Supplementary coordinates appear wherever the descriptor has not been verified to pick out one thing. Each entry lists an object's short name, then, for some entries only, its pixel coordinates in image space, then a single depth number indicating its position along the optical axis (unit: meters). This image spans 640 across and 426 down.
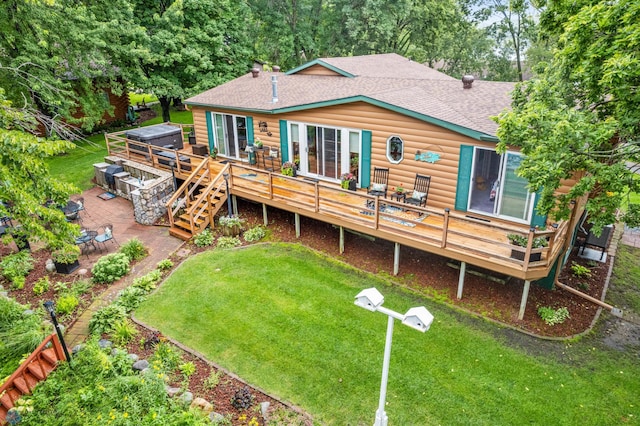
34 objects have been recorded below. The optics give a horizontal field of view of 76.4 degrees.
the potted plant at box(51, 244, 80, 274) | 11.14
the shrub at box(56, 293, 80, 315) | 9.75
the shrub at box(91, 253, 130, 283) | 10.91
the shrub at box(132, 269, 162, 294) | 10.60
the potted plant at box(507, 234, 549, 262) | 8.55
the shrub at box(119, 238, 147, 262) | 11.86
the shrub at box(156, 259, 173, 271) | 11.47
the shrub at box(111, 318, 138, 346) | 8.72
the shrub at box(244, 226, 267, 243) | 12.86
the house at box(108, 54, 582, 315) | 9.86
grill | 16.66
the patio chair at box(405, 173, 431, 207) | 11.24
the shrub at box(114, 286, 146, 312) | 9.94
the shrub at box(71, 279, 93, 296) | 10.52
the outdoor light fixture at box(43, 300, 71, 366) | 7.30
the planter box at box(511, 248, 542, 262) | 8.52
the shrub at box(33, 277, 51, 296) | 10.51
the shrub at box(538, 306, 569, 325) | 9.05
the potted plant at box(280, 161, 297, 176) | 14.27
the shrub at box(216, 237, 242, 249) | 12.55
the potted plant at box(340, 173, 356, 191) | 12.64
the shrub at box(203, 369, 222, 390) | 7.62
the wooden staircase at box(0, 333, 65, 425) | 7.26
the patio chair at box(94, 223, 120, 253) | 12.12
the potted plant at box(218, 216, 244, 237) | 12.91
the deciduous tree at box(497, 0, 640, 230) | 6.12
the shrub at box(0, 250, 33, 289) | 10.85
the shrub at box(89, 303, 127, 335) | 9.14
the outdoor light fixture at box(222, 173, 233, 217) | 13.38
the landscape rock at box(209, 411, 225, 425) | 6.86
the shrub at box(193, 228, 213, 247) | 12.61
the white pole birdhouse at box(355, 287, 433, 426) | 5.10
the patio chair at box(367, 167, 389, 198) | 12.02
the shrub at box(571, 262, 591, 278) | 11.10
